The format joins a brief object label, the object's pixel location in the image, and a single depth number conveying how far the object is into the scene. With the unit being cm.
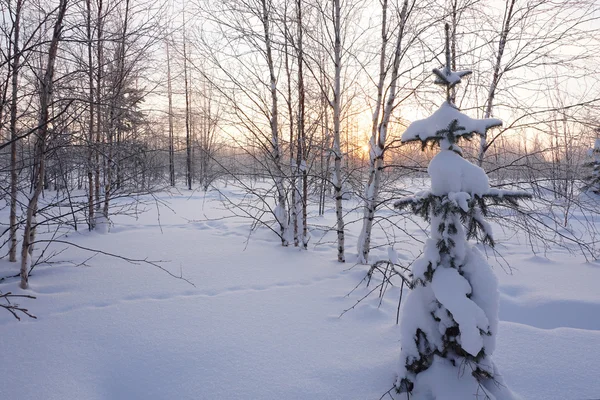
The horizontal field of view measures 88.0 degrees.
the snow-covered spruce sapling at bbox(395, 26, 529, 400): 166
